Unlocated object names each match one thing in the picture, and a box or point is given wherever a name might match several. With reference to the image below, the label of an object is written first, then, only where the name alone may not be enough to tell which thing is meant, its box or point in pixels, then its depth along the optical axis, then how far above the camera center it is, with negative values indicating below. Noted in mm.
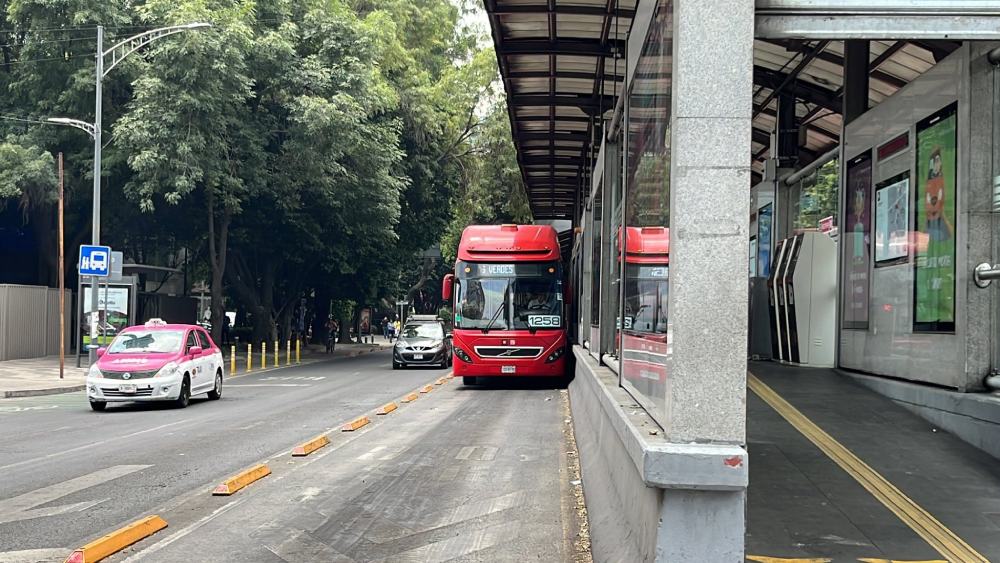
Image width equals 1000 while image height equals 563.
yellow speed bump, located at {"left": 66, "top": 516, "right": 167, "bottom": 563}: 6711 -1772
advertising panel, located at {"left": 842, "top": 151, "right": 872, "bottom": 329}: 11250 +752
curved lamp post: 25891 +4201
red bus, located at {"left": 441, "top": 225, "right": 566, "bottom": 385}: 22328 -148
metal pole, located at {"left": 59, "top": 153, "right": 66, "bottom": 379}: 24425 -268
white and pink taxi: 17438 -1302
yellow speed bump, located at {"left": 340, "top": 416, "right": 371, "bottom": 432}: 14673 -1914
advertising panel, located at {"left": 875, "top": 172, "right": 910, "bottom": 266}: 10070 +912
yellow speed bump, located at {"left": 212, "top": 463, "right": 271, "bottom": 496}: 9386 -1821
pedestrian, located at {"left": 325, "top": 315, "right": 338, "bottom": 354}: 47781 -1903
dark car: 32656 -1638
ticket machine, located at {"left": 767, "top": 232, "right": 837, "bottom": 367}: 13664 +81
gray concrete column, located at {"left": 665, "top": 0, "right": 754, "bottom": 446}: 4973 +395
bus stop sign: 25641 +832
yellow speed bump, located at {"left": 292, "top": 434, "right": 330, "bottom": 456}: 11999 -1855
